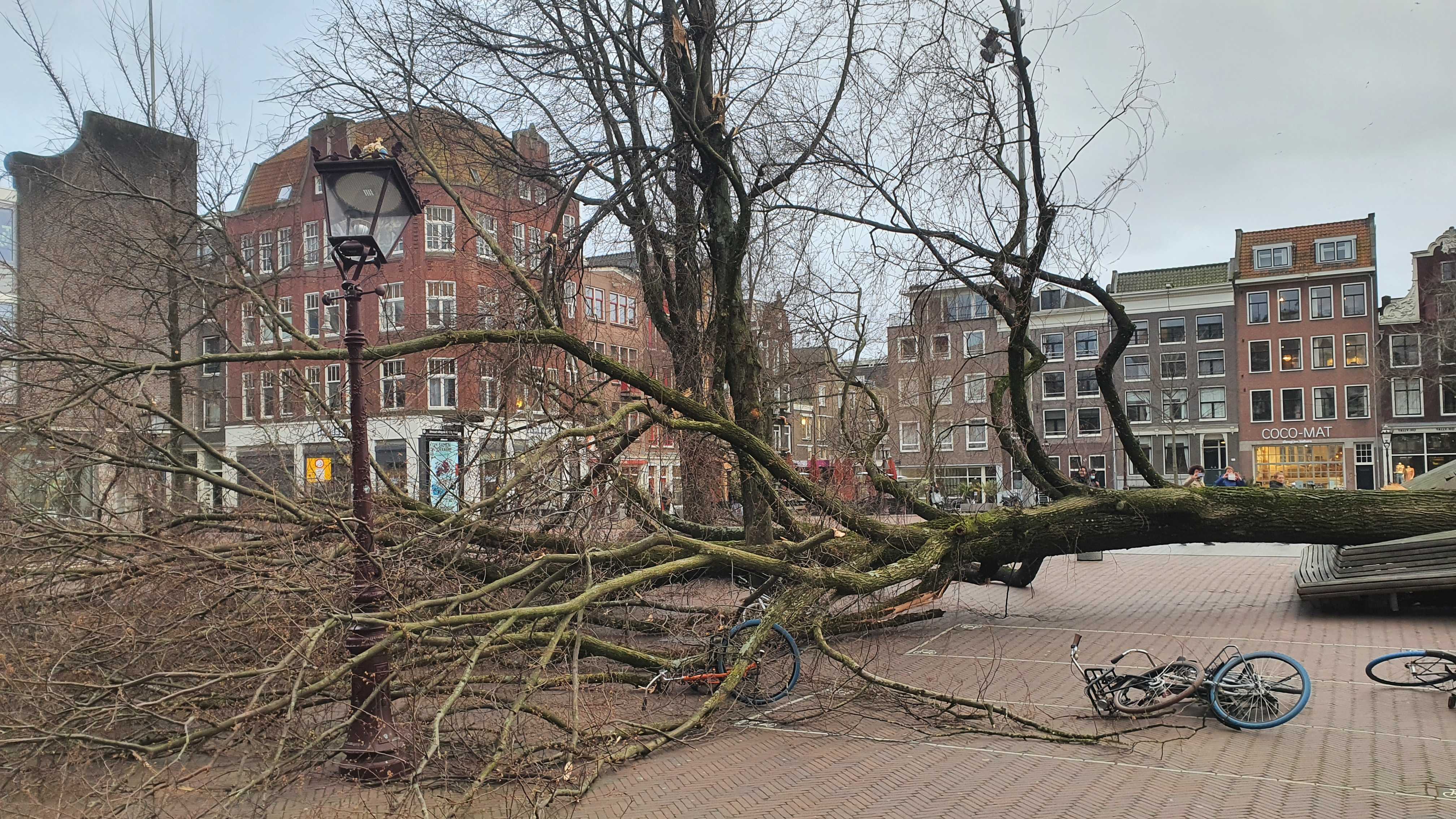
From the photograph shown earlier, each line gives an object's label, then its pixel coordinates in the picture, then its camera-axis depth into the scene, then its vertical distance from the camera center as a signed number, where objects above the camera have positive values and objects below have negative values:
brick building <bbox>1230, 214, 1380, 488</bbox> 47.50 +2.76
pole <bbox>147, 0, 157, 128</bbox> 15.23 +6.27
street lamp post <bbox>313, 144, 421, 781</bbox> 6.00 +0.56
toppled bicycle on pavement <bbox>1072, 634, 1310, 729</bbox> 7.07 -2.03
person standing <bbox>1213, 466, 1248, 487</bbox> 21.32 -1.47
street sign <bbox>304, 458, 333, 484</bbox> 8.39 -0.27
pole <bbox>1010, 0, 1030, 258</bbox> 10.61 +3.21
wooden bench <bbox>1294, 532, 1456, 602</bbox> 10.94 -1.86
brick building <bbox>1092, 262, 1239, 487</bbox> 50.25 +2.81
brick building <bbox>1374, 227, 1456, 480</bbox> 44.22 +1.36
